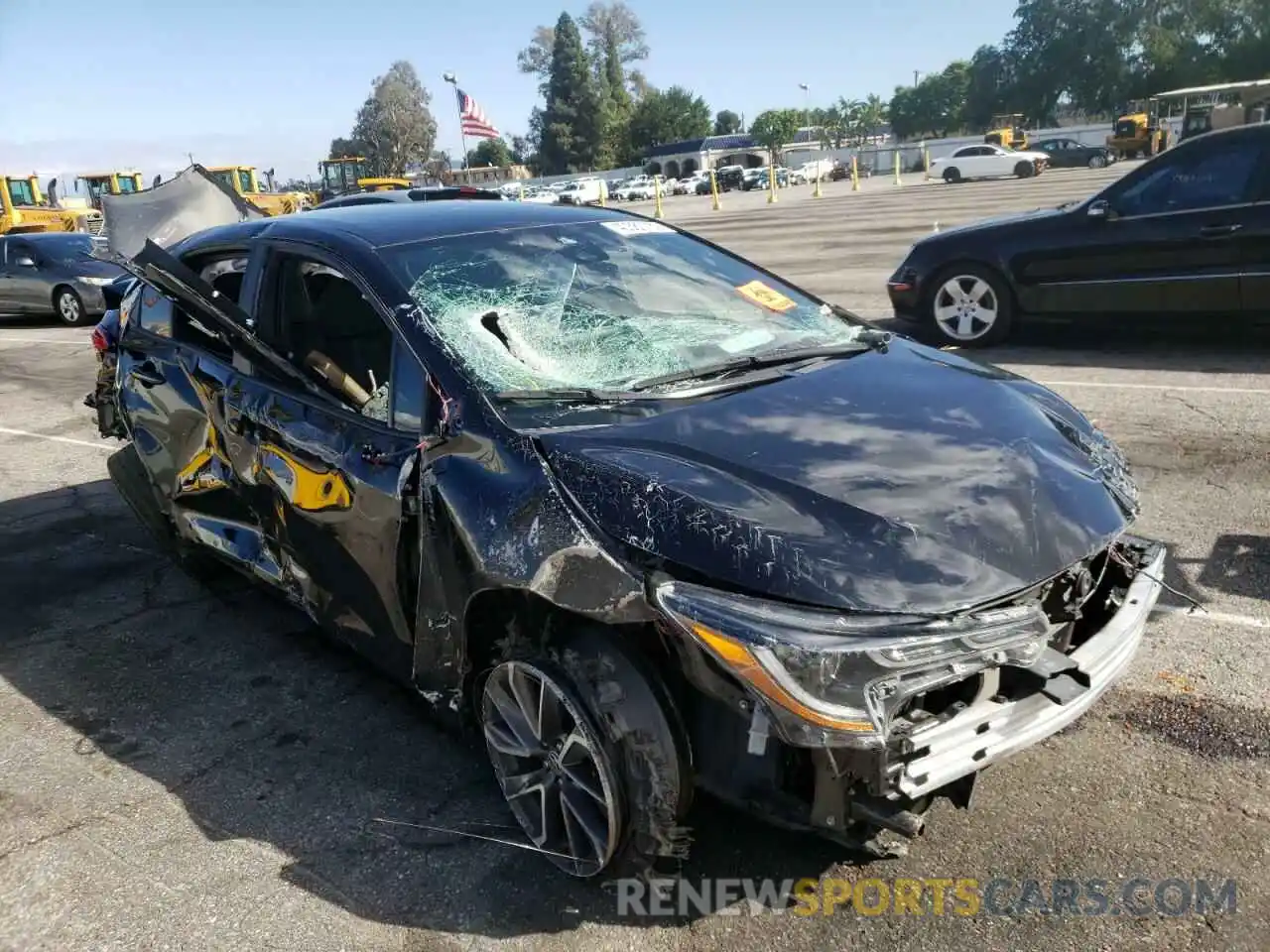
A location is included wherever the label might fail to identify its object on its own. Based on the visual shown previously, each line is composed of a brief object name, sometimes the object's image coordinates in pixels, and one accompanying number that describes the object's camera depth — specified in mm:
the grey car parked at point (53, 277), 15695
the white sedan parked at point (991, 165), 42906
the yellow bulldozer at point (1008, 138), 54344
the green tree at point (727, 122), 127188
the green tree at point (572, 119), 106438
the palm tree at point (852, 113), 107188
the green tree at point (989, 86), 94562
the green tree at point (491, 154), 112462
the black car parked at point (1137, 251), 7496
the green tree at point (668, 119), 105750
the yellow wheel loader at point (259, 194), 32625
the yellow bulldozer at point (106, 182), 36688
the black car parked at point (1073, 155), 47188
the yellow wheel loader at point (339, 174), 45594
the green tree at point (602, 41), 112812
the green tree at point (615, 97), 106375
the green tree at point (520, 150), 118000
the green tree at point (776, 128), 96125
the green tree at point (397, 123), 110625
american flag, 39750
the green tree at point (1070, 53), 87125
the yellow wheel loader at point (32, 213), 29578
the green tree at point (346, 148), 114125
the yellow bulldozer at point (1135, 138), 48875
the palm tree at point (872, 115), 107562
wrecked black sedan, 2254
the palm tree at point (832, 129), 102688
